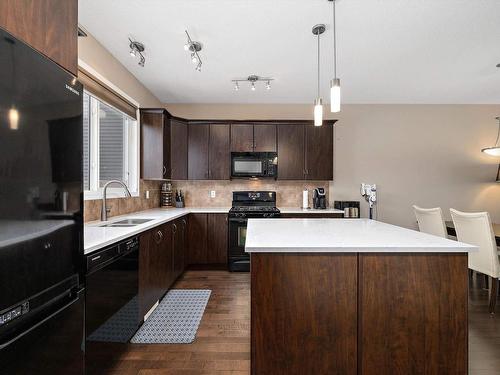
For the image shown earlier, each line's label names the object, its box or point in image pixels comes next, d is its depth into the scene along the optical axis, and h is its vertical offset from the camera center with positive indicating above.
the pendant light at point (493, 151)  3.41 +0.55
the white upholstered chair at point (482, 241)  2.20 -0.51
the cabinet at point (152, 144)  3.27 +0.60
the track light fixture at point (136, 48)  2.27 +1.36
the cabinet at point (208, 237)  3.41 -0.72
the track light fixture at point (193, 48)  2.21 +1.37
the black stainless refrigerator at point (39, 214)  0.79 -0.10
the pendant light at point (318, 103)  1.97 +0.70
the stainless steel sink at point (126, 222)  2.19 -0.35
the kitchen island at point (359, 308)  1.23 -0.63
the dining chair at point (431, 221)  2.61 -0.38
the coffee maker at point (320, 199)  3.74 -0.18
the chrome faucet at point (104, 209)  2.17 -0.20
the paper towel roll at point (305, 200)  3.78 -0.19
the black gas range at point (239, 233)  3.38 -0.65
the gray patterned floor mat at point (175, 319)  1.89 -1.19
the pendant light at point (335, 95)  1.61 +0.64
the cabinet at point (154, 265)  1.95 -0.72
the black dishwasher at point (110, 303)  1.31 -0.72
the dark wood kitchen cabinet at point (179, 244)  2.79 -0.71
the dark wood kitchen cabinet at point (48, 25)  0.87 +0.66
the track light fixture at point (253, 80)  3.04 +1.41
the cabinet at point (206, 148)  3.71 +0.62
